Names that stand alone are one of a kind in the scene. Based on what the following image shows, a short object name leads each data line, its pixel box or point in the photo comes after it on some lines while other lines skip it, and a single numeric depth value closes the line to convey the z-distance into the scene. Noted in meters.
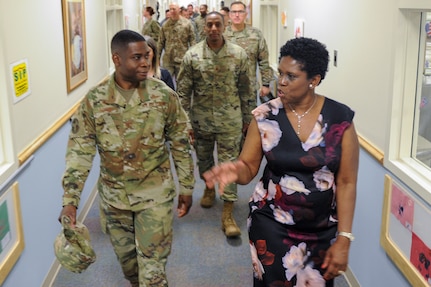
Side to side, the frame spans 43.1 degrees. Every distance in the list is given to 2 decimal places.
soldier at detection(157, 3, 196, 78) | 8.13
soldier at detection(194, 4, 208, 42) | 10.58
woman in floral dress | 2.13
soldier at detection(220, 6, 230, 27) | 9.58
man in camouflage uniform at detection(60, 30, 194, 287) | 2.52
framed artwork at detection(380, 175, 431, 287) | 2.33
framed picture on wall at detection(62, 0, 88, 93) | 4.20
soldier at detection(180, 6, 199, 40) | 13.90
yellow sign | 2.85
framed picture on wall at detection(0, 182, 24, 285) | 2.56
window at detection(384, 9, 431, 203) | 2.64
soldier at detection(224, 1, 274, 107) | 5.29
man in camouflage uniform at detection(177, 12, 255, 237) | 4.07
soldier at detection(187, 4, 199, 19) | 15.80
